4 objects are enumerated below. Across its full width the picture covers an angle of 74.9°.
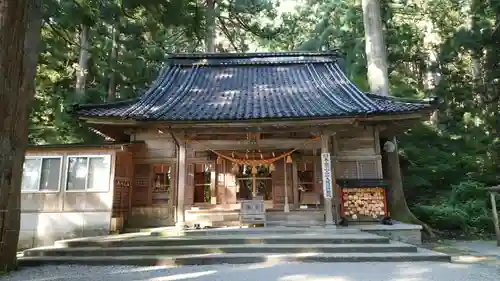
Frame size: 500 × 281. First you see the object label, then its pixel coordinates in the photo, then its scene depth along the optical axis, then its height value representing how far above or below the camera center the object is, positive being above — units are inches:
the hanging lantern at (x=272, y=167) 416.5 +32.2
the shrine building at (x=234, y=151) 358.6 +52.4
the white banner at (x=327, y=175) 351.6 +17.9
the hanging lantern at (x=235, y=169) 434.9 +31.9
